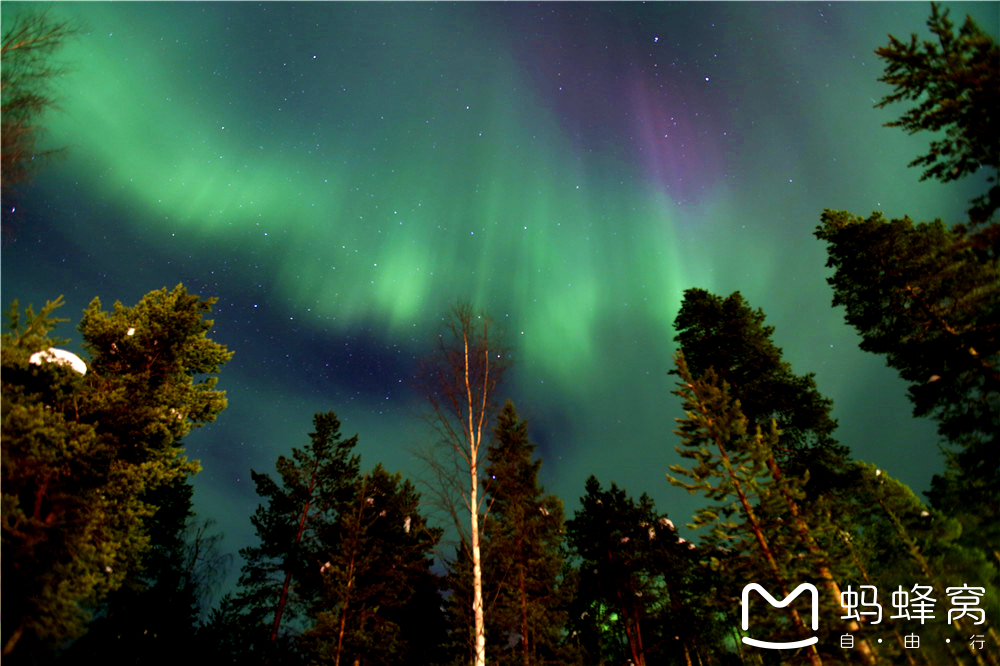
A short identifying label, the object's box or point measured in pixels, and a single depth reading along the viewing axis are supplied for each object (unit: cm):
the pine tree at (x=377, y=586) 1803
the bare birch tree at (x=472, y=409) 1005
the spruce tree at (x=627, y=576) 2495
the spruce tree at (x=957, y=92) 898
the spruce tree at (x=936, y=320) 1129
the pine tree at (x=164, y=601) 2098
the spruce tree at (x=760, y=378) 1622
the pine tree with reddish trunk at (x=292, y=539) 2003
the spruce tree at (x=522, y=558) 1884
